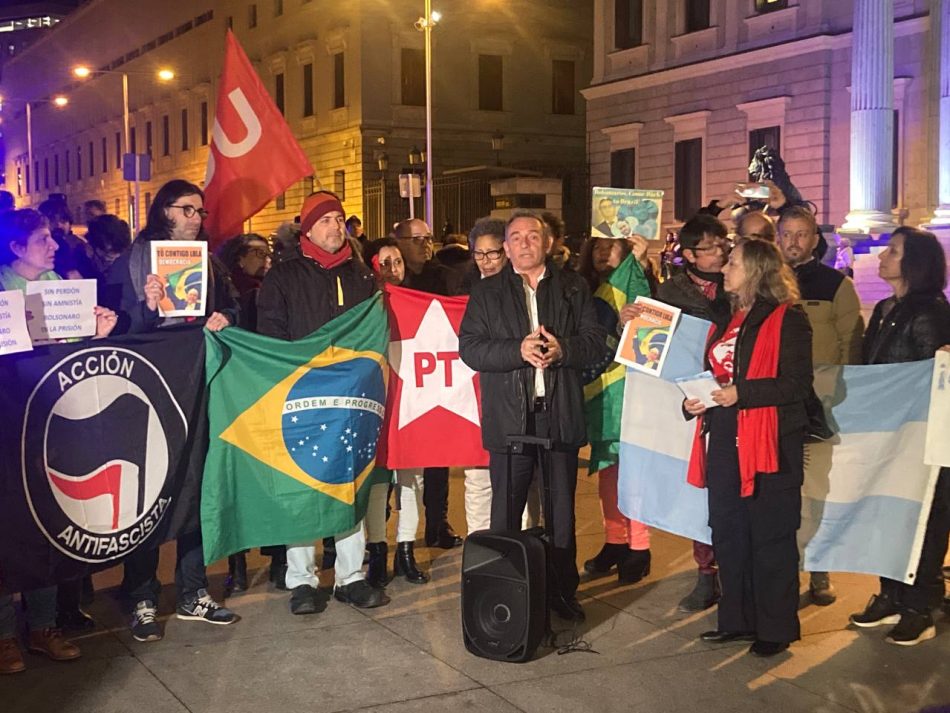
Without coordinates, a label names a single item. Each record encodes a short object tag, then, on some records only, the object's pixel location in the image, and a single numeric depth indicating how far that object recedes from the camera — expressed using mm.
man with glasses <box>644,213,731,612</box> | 6531
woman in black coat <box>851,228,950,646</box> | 5988
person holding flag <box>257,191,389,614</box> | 6473
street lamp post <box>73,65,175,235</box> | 21922
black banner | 5488
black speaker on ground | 5570
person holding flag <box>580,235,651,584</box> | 7090
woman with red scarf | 5621
